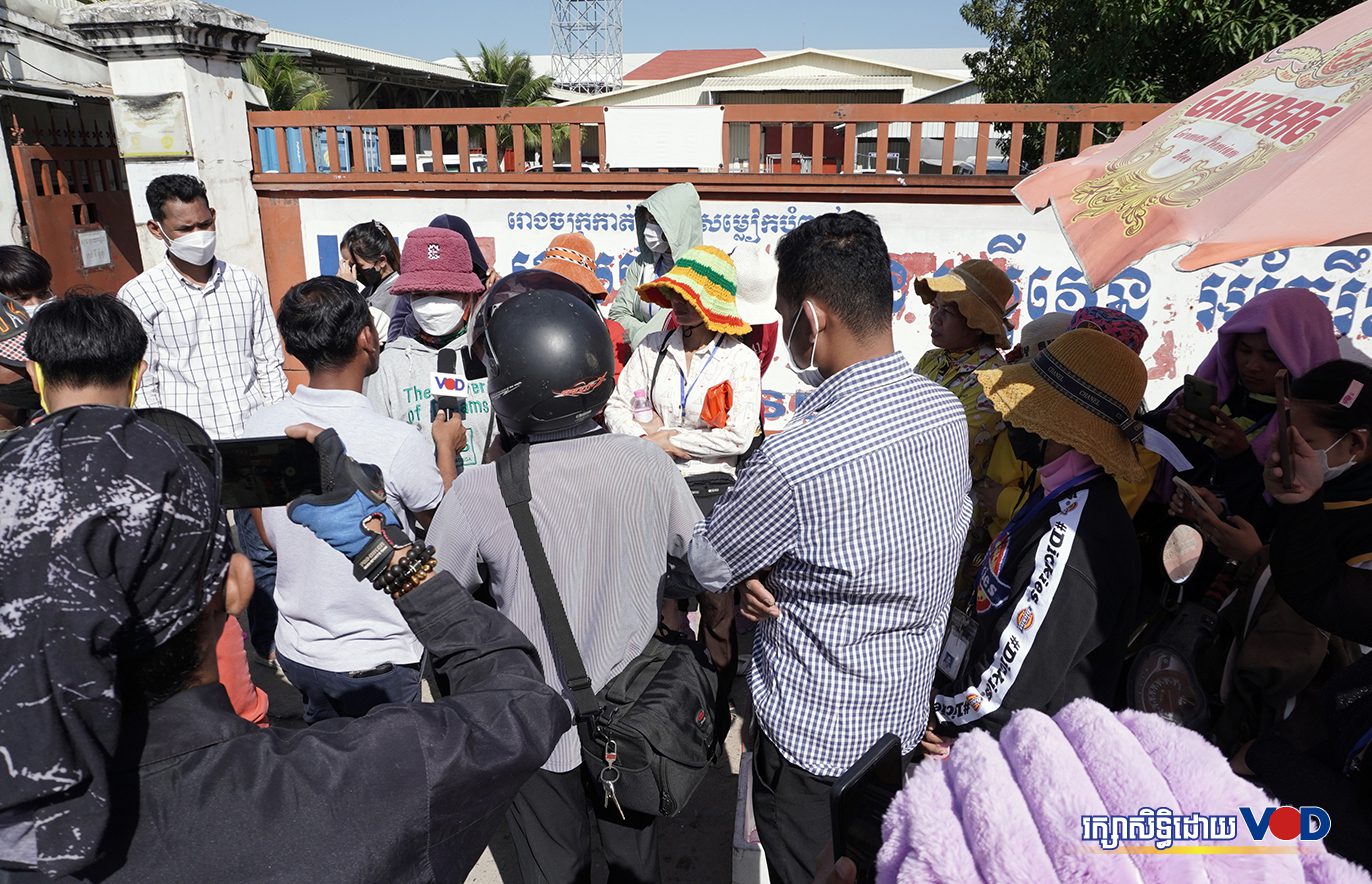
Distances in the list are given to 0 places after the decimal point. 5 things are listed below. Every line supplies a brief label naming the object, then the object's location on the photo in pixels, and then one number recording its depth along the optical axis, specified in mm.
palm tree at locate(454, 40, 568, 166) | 30016
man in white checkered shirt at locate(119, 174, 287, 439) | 3492
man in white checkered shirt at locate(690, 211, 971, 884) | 1673
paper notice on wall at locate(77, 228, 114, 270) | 9102
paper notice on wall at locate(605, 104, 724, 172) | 5566
